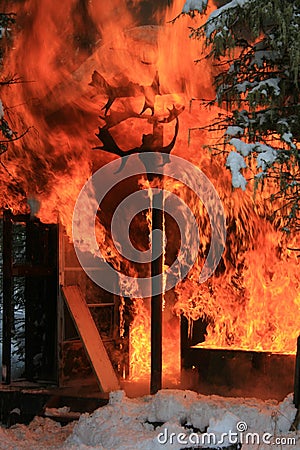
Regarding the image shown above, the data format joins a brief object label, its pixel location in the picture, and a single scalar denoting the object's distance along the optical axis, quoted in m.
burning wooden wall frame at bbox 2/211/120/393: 20.11
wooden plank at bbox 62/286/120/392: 19.62
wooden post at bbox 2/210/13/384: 20.02
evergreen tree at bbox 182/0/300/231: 12.70
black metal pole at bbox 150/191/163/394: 17.73
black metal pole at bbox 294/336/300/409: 13.73
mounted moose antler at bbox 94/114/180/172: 17.77
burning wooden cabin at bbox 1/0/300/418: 18.84
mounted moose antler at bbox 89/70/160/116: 18.36
